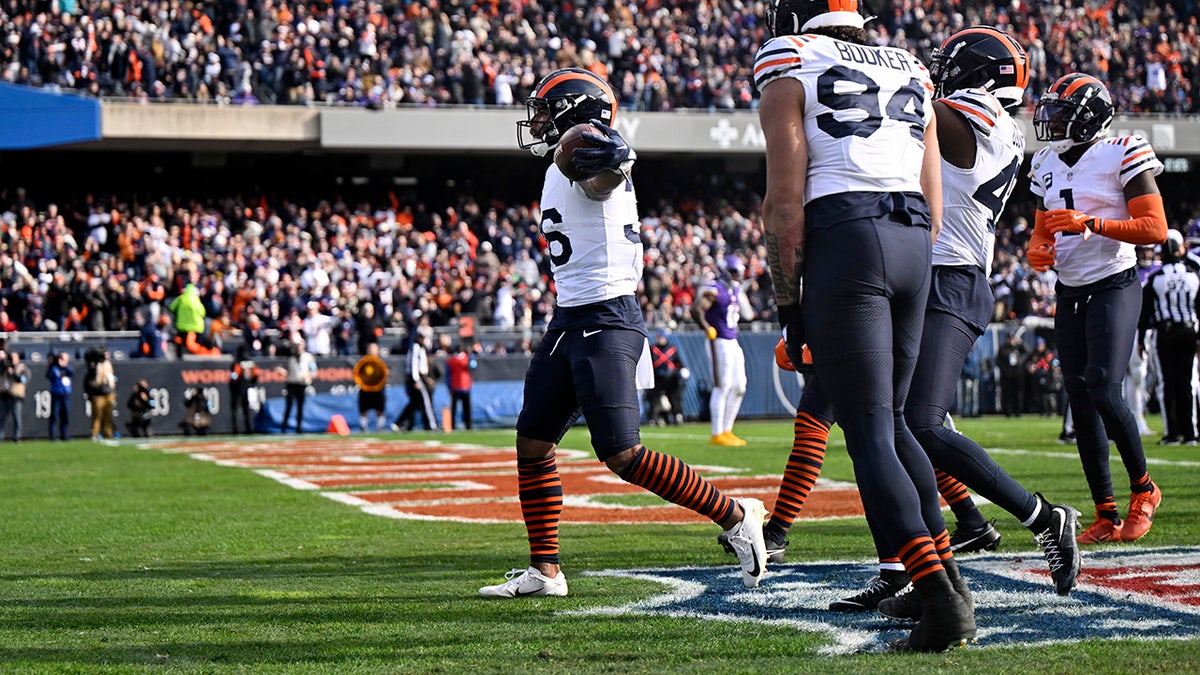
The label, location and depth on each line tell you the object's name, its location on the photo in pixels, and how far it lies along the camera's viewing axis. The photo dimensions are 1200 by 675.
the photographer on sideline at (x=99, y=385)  21.20
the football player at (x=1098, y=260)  6.83
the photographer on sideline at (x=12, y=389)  21.31
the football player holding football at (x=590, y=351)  5.42
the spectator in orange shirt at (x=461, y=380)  22.70
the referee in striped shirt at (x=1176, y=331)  13.93
